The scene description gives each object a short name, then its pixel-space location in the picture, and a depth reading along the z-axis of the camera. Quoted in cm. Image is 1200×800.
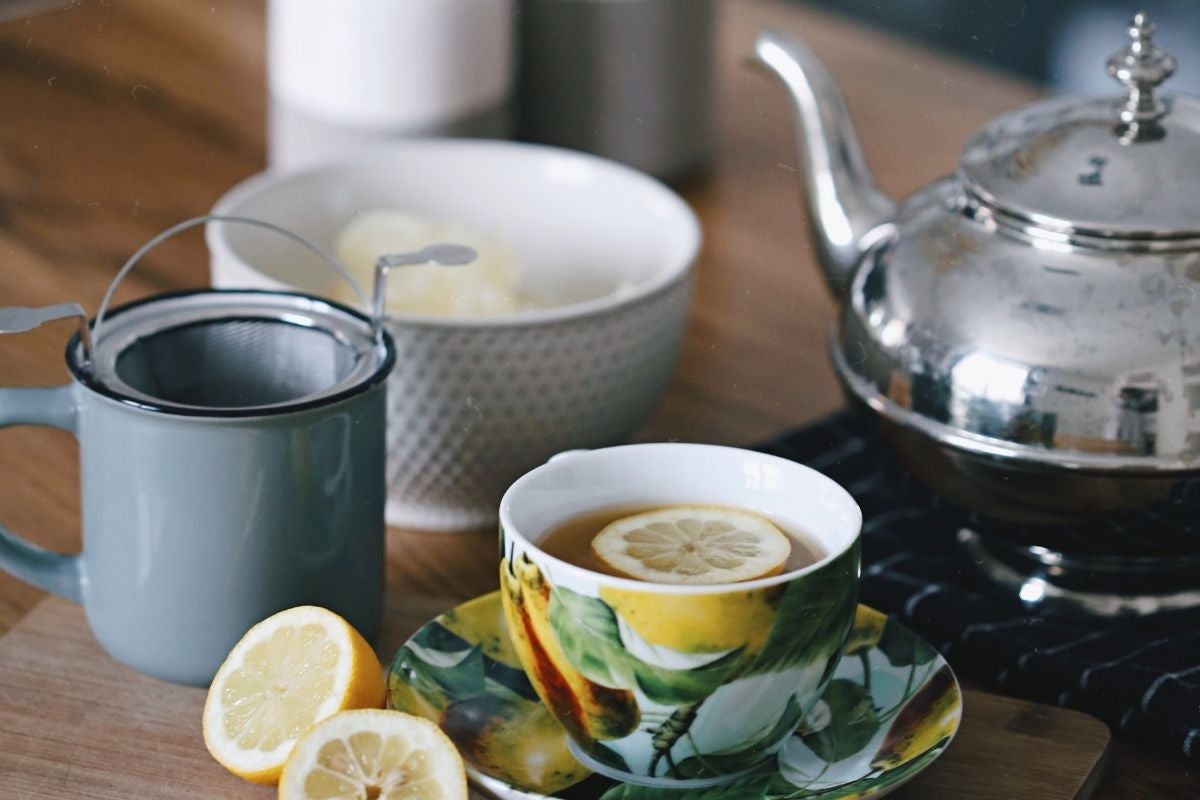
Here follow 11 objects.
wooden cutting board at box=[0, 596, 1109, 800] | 82
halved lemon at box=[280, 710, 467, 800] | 79
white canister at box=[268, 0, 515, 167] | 114
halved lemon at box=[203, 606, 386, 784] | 82
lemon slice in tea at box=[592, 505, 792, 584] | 81
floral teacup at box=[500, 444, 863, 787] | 78
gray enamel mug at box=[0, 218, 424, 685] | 84
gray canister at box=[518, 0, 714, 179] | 121
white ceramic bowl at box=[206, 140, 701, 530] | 94
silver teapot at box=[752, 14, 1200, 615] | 87
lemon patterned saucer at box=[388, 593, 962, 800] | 81
